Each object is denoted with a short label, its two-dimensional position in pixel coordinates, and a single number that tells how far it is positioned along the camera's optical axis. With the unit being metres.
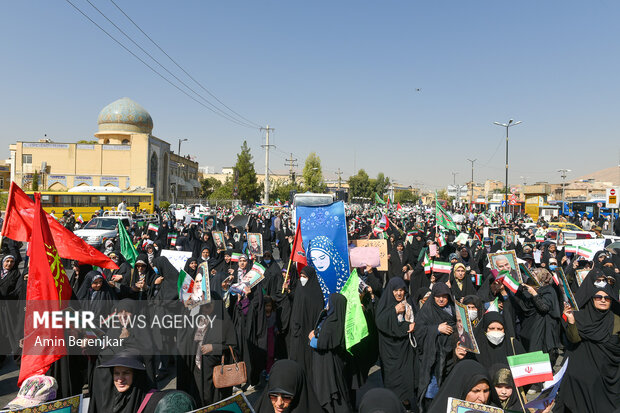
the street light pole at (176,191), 56.44
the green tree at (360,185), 86.69
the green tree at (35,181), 41.95
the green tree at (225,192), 58.58
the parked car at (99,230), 14.85
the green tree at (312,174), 66.25
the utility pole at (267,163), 50.28
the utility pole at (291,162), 71.24
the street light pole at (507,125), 31.65
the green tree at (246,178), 57.50
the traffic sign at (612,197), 16.65
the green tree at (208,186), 74.24
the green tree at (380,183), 89.68
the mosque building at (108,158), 46.69
